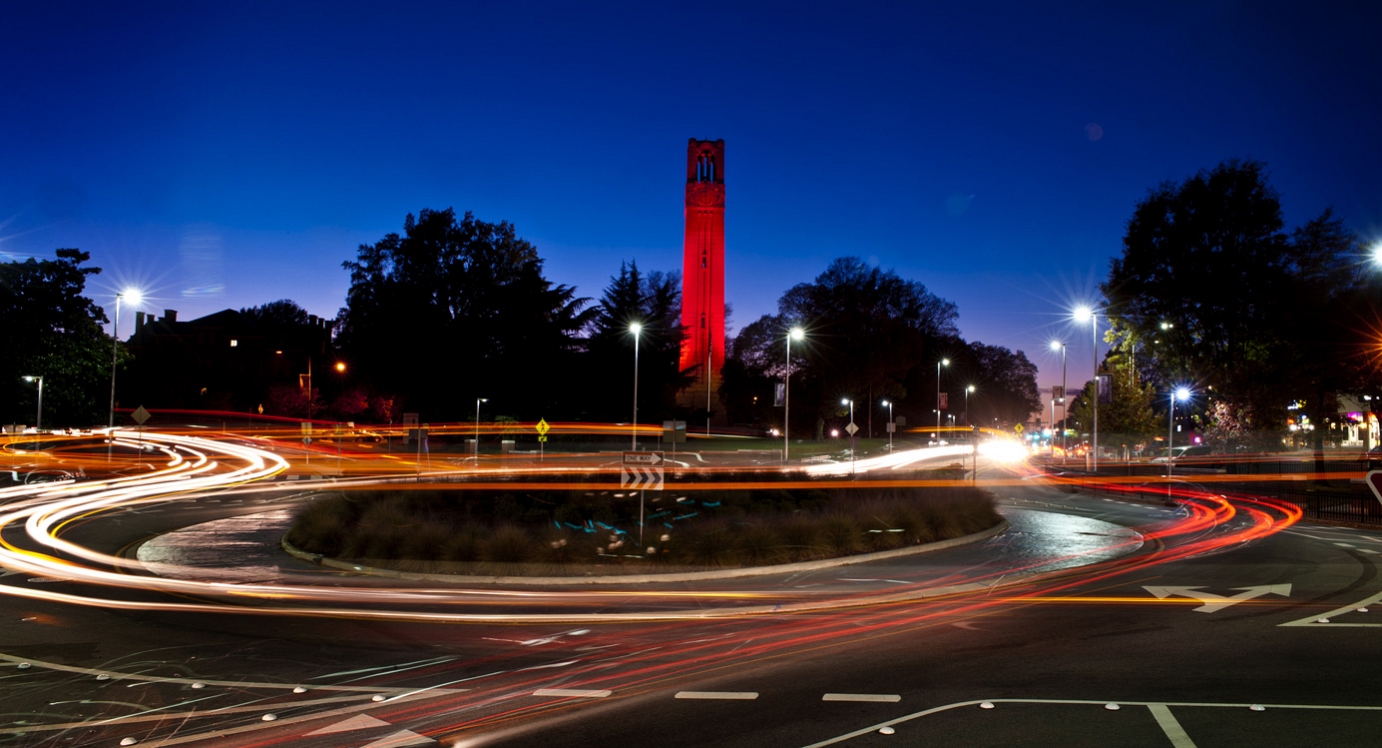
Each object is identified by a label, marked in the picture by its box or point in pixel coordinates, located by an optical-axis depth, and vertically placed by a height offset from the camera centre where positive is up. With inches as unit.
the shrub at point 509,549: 594.5 -92.7
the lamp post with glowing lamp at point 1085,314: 1734.7 +199.9
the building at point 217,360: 2915.8 +177.3
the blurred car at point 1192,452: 2198.3 -82.5
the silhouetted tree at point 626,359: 2743.6 +162.2
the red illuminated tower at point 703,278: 3228.3 +483.3
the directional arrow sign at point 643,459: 677.9 -35.8
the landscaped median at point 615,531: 594.5 -94.1
